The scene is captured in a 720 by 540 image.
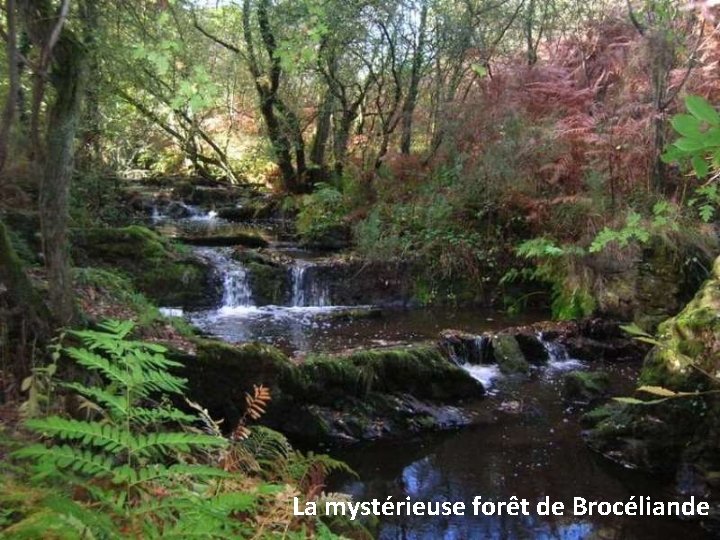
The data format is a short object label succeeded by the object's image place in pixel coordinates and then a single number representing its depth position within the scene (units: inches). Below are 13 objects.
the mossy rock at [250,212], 678.5
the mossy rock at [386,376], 265.3
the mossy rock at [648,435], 224.2
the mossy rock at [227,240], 523.0
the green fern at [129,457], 65.8
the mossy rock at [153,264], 410.3
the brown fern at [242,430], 121.1
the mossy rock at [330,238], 541.3
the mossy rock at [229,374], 233.3
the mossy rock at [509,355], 334.6
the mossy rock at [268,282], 452.8
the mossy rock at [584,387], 295.7
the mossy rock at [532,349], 351.6
